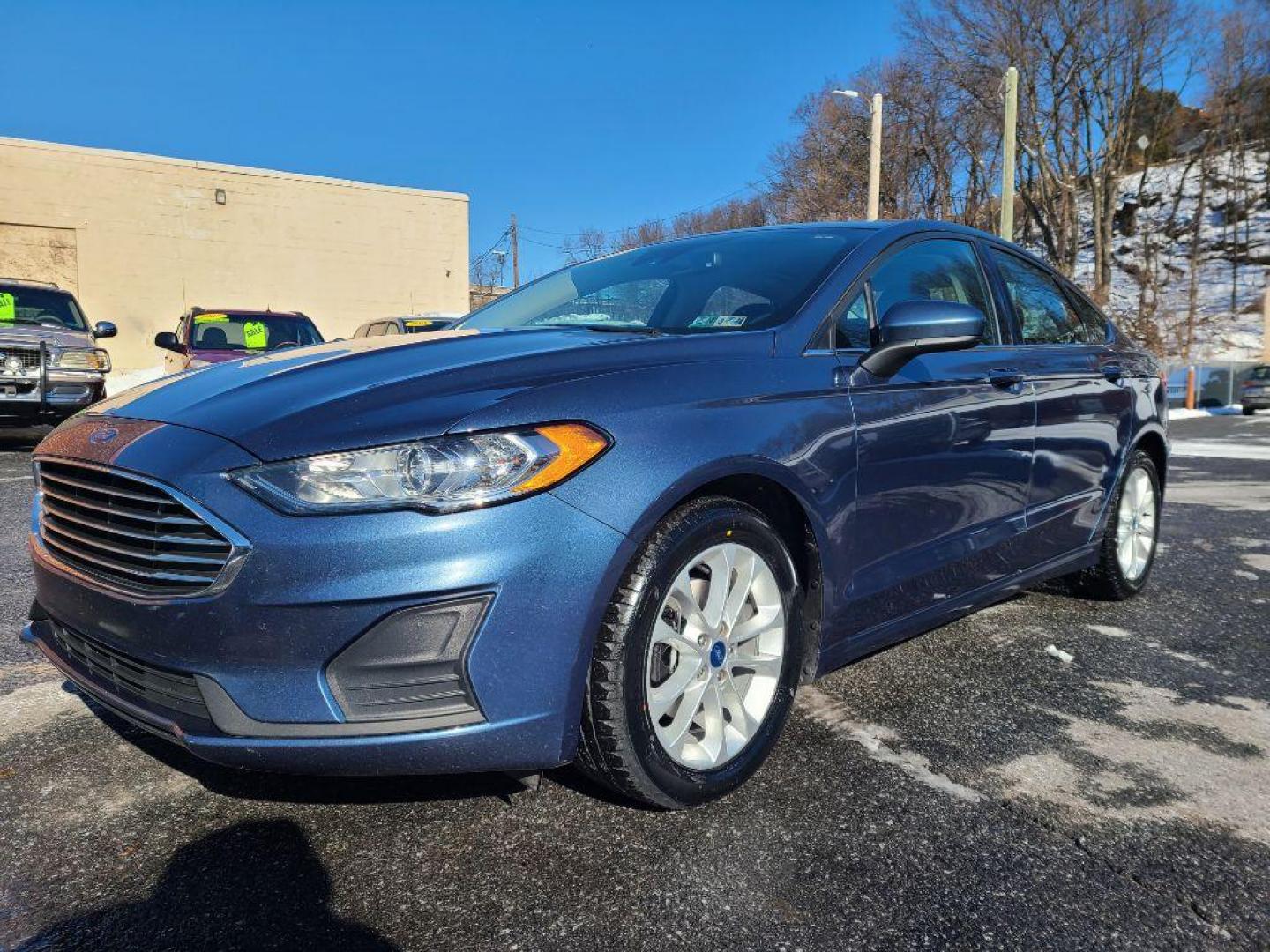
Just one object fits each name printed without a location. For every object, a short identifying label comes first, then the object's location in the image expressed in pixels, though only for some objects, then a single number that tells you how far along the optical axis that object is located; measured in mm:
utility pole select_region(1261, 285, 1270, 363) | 39719
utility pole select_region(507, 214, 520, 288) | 42859
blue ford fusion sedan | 1796
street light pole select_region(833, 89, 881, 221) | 19609
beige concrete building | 22984
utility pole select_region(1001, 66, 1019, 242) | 18000
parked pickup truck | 8727
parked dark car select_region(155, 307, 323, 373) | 10789
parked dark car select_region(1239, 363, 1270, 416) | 24250
